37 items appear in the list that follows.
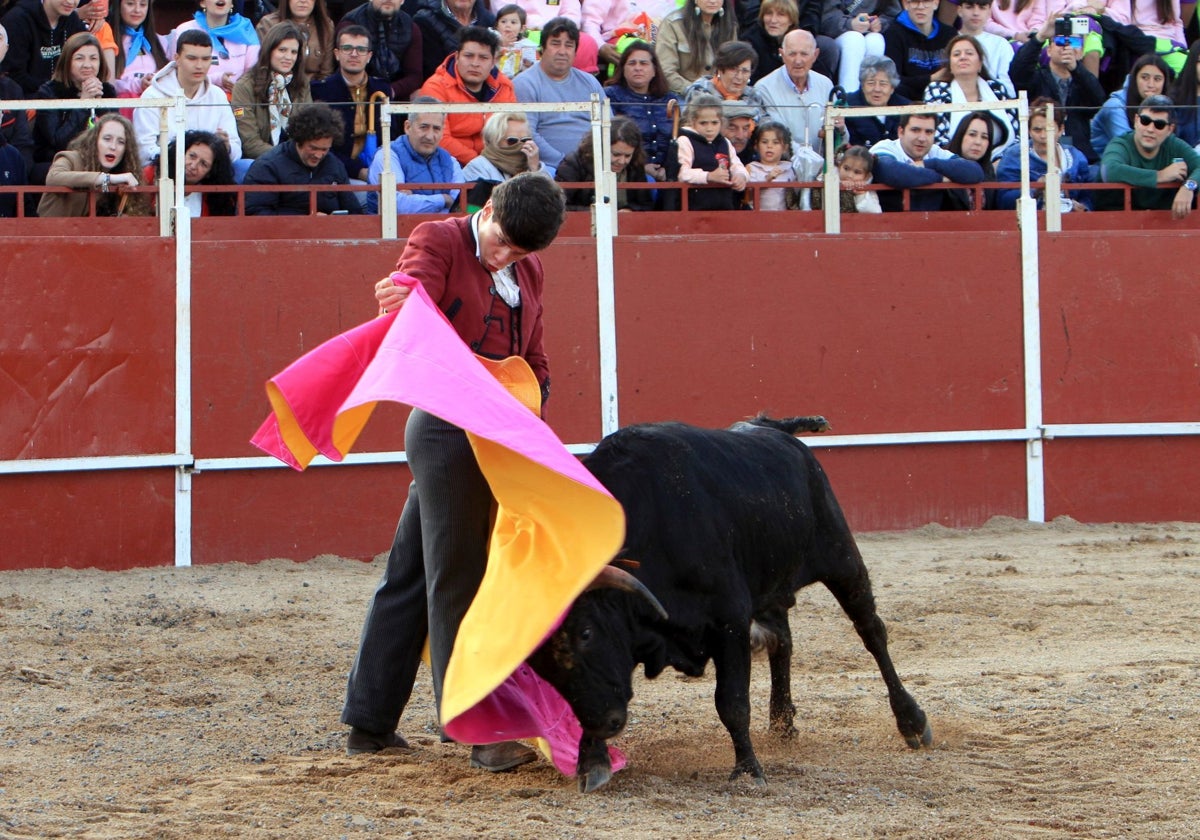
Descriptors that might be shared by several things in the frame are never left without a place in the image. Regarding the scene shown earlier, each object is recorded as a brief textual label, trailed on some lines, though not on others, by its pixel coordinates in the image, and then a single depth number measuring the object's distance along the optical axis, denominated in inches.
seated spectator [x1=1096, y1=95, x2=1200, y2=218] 729.0
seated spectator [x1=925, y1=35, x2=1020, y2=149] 768.3
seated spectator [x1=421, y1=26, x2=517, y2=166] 695.1
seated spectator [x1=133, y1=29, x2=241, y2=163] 655.8
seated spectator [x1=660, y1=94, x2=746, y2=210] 691.4
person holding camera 829.8
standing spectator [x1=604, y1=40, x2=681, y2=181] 706.8
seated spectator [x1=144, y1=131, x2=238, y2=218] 631.8
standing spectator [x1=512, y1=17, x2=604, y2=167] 726.5
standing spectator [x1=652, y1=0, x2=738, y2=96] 776.9
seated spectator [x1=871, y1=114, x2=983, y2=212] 711.7
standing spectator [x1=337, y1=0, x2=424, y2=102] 749.9
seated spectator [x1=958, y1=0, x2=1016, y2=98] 829.2
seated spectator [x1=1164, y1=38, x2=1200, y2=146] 800.3
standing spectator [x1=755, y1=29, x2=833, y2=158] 737.0
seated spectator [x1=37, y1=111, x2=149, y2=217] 609.9
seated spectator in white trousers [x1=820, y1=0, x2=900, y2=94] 819.4
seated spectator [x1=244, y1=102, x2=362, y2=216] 634.8
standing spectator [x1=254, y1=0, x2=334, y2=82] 716.7
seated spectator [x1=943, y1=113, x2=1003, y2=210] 730.8
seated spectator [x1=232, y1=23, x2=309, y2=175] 674.8
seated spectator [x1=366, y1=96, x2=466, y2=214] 657.6
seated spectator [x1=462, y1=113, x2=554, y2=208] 668.7
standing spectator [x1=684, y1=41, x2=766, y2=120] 729.0
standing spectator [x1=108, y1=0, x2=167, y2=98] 706.8
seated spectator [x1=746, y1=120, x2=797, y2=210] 709.9
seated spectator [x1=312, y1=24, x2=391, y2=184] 690.8
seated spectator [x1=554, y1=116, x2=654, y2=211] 661.3
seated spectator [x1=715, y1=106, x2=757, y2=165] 716.0
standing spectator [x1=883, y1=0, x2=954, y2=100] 823.7
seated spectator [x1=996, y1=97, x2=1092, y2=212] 723.4
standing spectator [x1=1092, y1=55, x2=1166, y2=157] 765.9
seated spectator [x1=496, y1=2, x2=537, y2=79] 766.5
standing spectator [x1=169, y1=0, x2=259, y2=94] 711.1
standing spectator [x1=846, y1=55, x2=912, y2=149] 749.9
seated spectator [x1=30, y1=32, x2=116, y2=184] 647.8
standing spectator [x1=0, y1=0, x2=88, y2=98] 685.9
